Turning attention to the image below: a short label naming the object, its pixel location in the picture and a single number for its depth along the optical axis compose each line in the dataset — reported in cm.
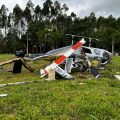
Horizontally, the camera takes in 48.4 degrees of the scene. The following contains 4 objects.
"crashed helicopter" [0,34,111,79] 564
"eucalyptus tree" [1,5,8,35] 4856
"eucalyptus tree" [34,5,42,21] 4837
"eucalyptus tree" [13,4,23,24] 4818
